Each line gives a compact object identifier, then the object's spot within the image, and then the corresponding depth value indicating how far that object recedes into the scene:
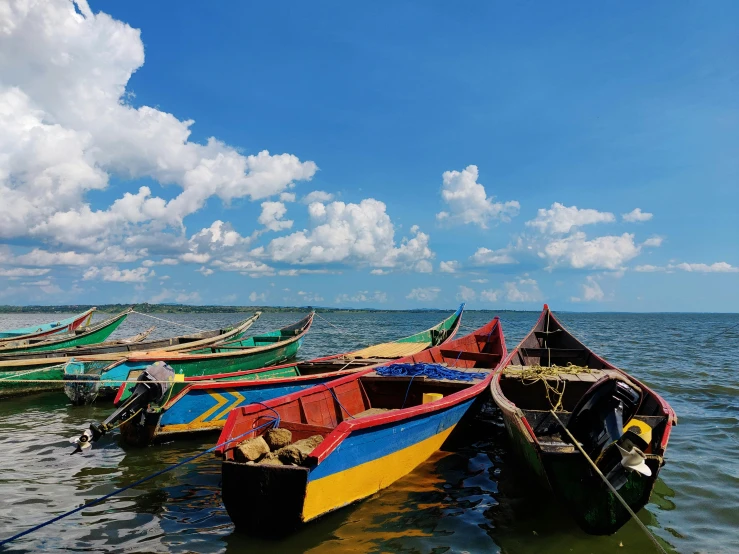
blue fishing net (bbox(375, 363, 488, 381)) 9.57
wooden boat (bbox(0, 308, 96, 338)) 26.64
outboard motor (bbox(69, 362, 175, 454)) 8.22
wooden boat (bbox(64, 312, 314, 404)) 11.48
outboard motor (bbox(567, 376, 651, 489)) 4.72
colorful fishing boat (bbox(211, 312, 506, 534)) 4.88
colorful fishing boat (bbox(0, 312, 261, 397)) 12.79
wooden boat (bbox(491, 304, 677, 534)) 4.80
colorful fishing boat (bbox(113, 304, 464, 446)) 8.43
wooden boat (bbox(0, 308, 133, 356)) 18.66
